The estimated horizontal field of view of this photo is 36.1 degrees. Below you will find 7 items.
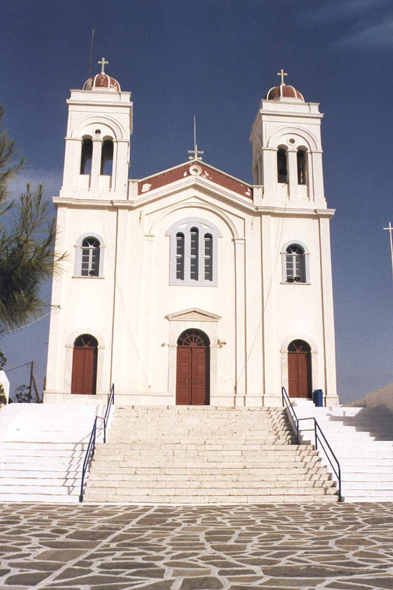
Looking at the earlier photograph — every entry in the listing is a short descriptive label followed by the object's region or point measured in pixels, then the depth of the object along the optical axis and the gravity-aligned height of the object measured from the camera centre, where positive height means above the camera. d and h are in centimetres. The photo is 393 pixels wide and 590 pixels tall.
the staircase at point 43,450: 1147 -77
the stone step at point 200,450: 1323 -76
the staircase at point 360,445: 1201 -65
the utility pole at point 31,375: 3034 +200
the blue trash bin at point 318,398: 1923 +58
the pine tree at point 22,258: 1109 +284
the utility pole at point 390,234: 1914 +569
